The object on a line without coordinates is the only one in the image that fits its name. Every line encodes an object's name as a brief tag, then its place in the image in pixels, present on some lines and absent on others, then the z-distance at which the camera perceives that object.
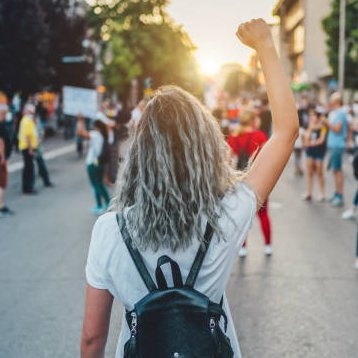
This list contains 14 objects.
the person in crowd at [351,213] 10.15
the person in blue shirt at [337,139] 11.80
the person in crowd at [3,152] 10.69
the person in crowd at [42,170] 14.77
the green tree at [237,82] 148.00
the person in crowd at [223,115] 19.60
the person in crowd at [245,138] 8.10
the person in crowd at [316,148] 12.20
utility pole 35.49
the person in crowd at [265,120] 19.42
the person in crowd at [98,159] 11.09
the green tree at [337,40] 42.34
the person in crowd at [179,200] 1.98
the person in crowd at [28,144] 13.61
